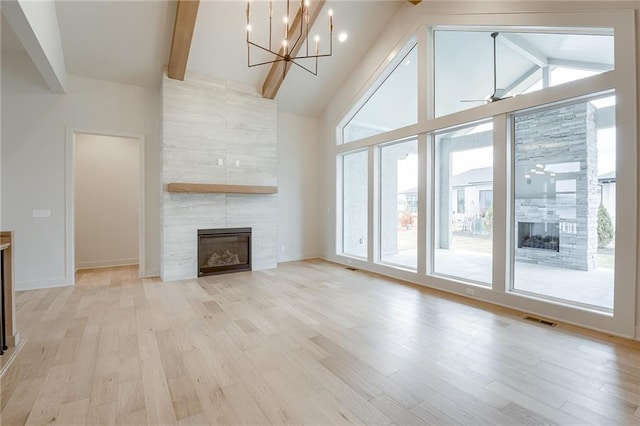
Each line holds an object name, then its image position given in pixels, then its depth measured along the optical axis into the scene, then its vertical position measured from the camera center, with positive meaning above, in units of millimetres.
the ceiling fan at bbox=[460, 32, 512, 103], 4011 +1579
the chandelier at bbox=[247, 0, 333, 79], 4738 +2874
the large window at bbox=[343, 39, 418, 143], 5117 +2028
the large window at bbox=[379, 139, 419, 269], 5145 +111
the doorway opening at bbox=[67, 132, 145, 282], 6215 +189
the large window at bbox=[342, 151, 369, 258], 6375 +142
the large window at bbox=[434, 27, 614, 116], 3303 +1883
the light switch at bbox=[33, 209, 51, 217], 4766 -31
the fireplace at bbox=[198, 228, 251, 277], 5566 -771
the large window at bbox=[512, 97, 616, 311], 3205 +71
